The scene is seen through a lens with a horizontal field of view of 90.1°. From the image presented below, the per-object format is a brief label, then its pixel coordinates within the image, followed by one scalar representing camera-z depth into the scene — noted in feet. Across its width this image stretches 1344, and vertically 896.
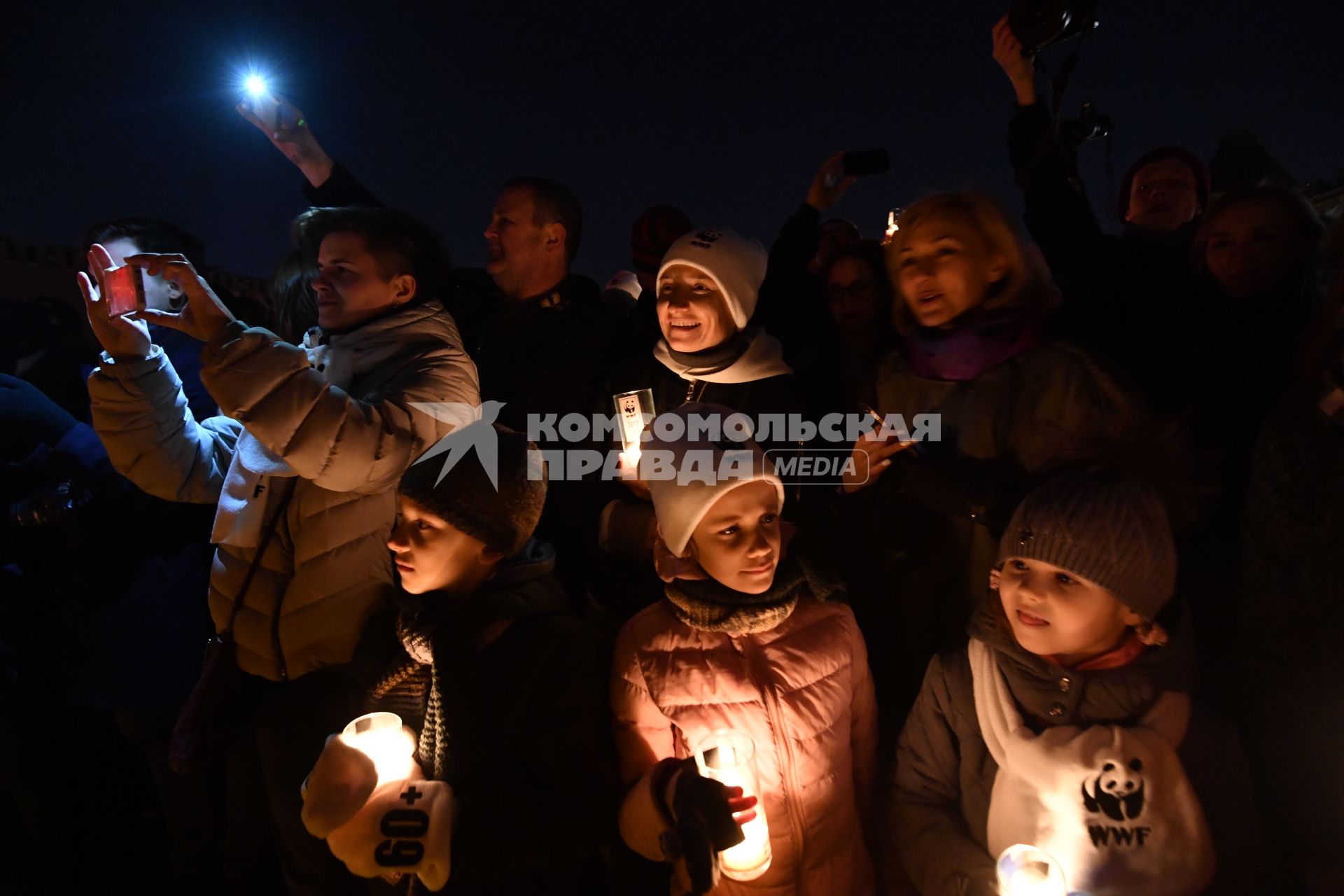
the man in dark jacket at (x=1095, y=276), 7.52
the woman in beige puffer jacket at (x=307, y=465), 6.16
